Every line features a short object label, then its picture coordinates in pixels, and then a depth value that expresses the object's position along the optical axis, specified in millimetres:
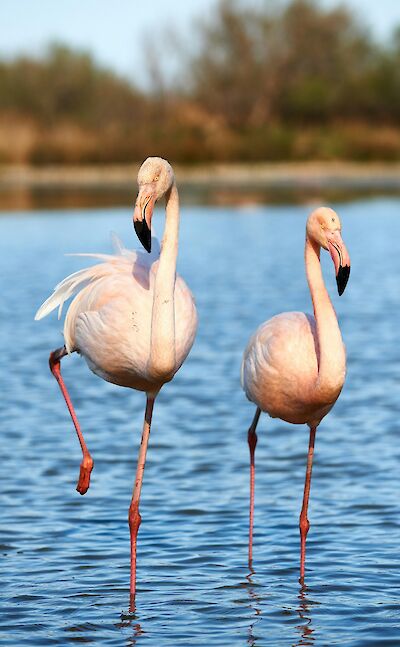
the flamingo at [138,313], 10547
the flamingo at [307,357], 10922
